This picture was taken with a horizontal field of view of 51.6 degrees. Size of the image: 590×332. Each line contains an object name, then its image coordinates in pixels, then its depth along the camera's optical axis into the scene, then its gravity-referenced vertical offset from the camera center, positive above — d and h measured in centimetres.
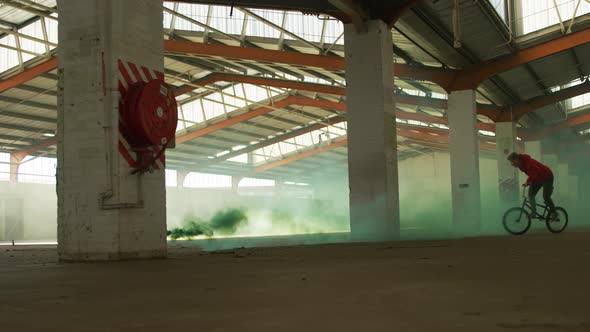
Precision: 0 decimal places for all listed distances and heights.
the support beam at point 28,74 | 2752 +668
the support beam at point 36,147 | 4091 +471
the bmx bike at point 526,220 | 1602 -44
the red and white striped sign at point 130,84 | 898 +191
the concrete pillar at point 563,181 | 4634 +159
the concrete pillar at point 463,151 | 2459 +222
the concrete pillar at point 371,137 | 1636 +192
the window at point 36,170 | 4331 +340
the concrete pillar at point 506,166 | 3027 +196
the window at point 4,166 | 4184 +360
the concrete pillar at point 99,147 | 886 +102
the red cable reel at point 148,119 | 888 +141
